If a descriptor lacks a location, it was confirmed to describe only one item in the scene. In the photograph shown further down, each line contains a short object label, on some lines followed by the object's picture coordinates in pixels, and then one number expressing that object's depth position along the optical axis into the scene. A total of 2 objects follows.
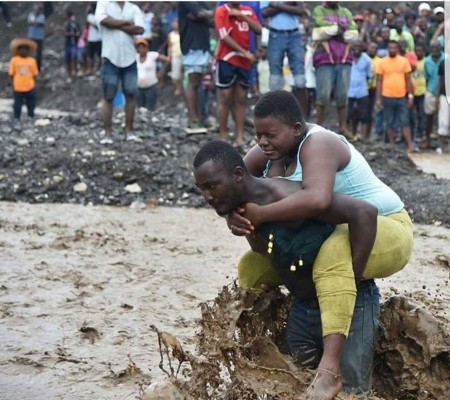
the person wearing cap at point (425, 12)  15.42
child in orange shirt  14.27
